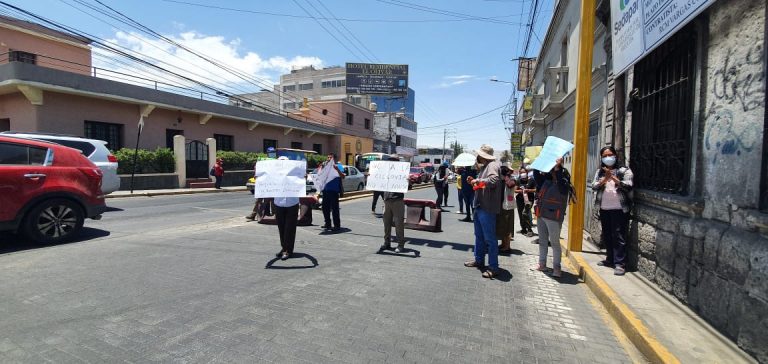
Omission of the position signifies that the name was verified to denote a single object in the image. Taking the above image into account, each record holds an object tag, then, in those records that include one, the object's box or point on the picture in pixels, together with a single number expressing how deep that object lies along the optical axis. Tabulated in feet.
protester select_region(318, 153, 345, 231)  28.81
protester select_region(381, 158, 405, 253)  22.89
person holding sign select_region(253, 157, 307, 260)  20.40
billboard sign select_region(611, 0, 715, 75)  13.06
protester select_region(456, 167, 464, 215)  42.75
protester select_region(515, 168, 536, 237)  30.19
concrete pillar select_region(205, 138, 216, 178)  80.12
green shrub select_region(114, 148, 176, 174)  61.93
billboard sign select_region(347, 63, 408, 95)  160.76
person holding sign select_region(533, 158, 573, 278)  18.20
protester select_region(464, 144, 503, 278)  18.24
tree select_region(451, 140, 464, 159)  370.51
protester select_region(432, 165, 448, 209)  42.80
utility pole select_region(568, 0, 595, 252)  22.27
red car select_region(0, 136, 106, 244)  20.67
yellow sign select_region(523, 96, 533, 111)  84.57
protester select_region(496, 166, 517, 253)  21.59
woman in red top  72.69
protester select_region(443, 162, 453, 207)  42.67
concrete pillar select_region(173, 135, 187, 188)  71.20
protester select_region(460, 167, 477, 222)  36.37
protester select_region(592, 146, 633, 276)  18.34
